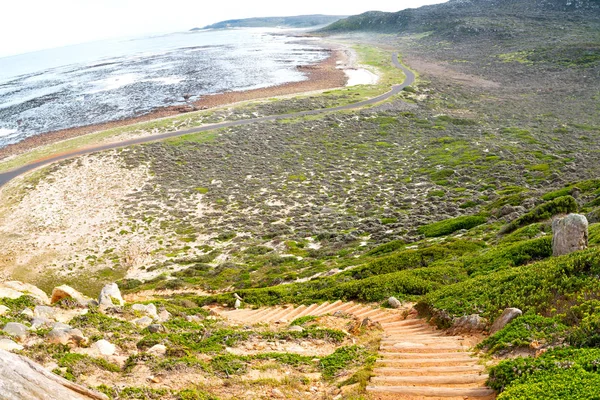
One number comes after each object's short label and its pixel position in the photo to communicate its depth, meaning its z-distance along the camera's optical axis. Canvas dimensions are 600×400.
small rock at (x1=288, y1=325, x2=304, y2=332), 15.29
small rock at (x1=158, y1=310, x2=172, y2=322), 16.08
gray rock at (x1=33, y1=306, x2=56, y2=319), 13.84
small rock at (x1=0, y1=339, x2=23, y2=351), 10.76
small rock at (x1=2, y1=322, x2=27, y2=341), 11.58
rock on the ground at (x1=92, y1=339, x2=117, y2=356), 11.89
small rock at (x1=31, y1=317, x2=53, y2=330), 12.55
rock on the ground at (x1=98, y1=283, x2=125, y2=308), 16.36
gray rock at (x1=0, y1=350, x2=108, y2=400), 6.26
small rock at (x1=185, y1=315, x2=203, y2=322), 16.94
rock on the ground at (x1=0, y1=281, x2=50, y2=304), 16.05
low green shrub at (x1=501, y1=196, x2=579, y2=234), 23.84
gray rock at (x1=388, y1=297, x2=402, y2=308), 17.75
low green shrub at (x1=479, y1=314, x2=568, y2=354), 10.33
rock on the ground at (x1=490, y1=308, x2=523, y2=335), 11.94
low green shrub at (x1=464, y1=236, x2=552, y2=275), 17.70
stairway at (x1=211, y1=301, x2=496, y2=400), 9.80
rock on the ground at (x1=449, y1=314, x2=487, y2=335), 12.95
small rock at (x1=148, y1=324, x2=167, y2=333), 14.07
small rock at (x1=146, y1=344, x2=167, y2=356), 12.30
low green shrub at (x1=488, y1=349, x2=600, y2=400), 8.01
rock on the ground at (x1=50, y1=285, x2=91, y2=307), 15.80
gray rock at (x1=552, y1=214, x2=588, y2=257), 16.17
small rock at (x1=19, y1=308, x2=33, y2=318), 13.53
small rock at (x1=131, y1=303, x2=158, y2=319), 16.10
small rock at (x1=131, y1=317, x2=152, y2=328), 14.68
